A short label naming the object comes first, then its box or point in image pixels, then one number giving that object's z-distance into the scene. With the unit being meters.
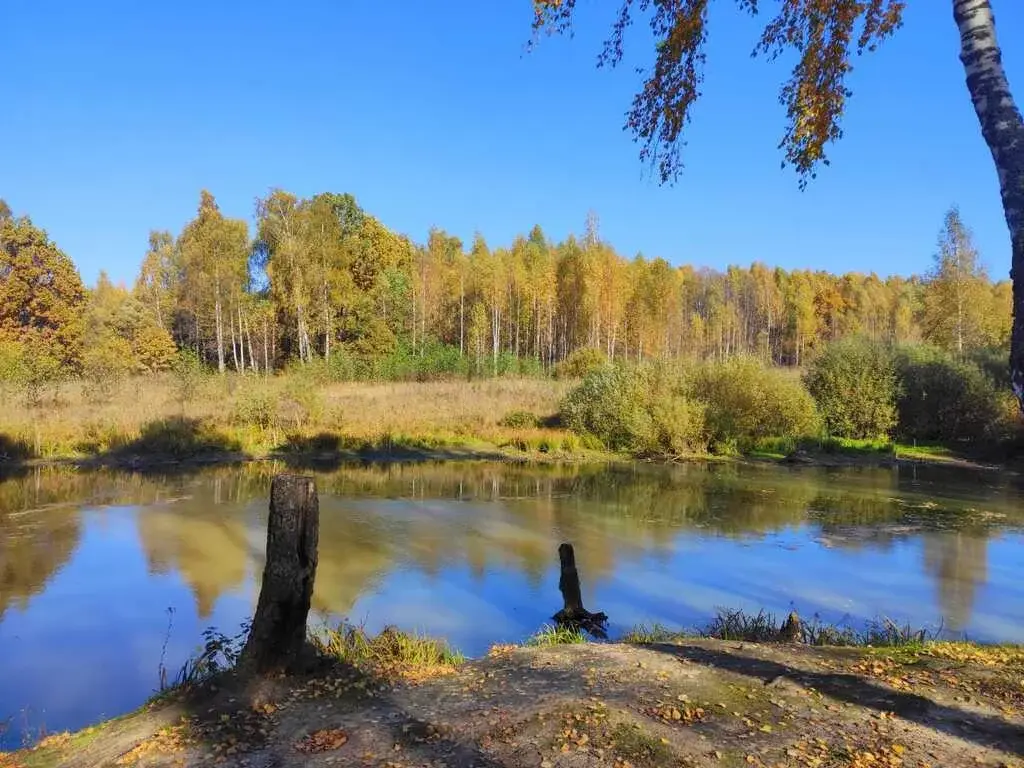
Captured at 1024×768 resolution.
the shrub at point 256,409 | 22.61
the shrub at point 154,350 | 39.91
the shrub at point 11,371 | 22.61
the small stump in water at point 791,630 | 6.52
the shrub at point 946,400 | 24.28
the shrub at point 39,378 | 22.42
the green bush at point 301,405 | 23.17
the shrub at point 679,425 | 22.59
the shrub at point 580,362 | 35.97
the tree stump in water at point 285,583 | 4.68
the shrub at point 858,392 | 25.19
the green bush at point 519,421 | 25.37
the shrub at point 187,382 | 24.47
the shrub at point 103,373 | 24.42
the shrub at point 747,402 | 23.53
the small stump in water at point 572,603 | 7.41
